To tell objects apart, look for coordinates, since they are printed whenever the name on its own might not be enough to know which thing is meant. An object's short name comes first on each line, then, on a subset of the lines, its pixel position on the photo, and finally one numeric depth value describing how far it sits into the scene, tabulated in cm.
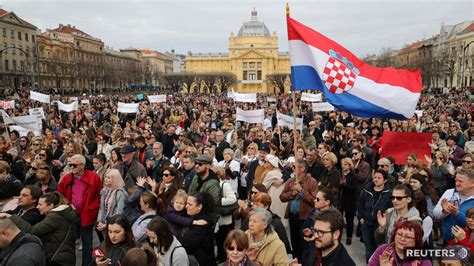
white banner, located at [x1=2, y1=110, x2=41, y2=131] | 1058
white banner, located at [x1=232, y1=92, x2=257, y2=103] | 1644
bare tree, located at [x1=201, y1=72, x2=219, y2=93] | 8351
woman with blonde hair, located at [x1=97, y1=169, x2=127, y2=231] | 533
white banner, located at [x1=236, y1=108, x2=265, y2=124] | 1142
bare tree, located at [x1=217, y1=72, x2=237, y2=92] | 8209
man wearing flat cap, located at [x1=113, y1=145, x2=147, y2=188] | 647
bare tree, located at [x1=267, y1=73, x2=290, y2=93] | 9024
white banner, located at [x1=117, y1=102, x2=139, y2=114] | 1642
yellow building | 11144
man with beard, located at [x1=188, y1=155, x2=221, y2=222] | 530
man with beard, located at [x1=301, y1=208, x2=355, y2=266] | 329
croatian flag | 603
